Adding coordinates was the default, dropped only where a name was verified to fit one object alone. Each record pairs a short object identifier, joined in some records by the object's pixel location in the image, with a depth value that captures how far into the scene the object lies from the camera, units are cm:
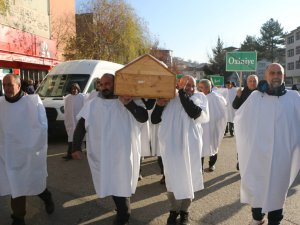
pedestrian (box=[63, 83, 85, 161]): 680
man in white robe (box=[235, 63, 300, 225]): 308
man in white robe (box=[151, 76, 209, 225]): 325
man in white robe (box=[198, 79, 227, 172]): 536
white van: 815
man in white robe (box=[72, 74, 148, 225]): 322
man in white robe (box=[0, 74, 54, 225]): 329
